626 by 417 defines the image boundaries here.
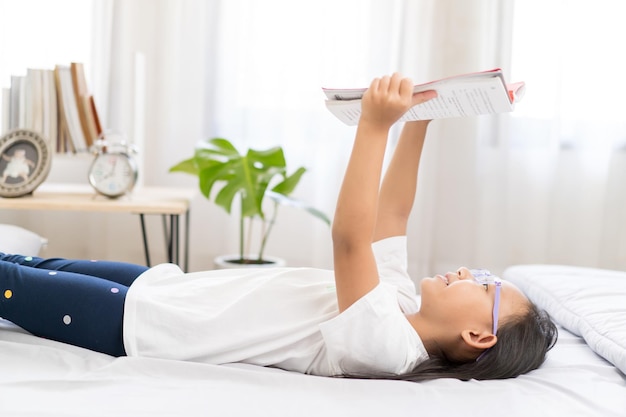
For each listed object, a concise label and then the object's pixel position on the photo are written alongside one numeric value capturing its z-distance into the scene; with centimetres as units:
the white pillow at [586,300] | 132
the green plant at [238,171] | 228
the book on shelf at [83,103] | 233
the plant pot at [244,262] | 245
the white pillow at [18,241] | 178
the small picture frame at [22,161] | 212
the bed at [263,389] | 101
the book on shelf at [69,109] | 233
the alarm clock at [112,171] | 215
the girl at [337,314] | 114
